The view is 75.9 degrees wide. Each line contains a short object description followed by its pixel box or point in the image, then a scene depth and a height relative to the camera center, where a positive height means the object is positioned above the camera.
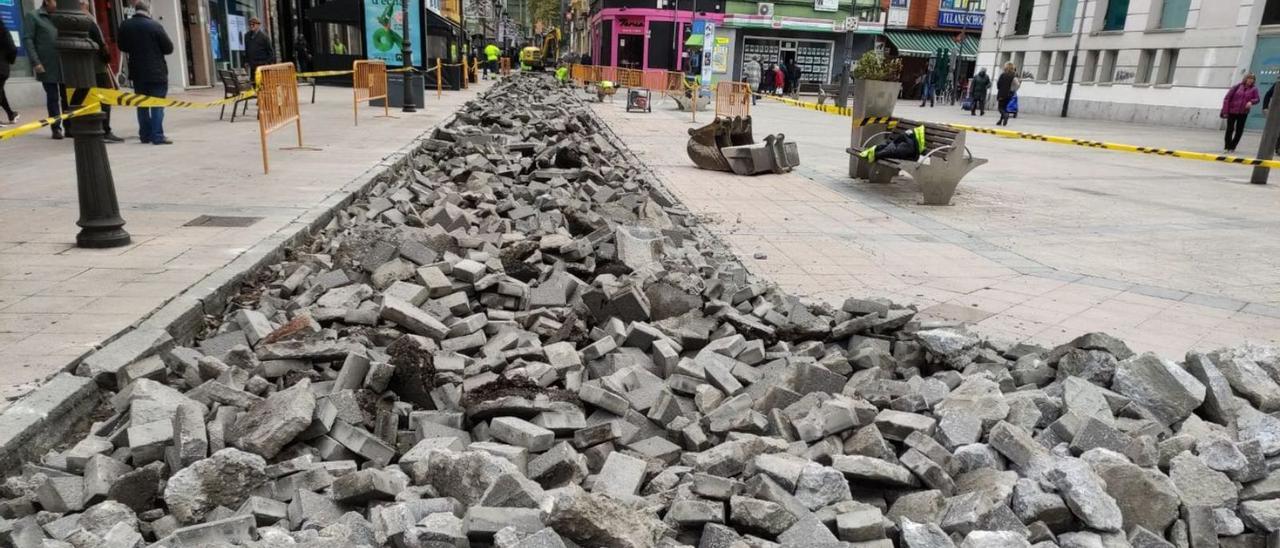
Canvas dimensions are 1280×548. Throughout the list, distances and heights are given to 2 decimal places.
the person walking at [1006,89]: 24.98 -0.38
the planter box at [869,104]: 11.62 -0.47
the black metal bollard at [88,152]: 5.37 -0.77
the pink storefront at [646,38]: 51.62 +1.37
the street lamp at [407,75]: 18.86 -0.57
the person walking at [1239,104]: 17.34 -0.35
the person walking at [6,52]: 11.48 -0.29
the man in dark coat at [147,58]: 11.05 -0.27
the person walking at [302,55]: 28.64 -0.37
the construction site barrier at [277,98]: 9.88 -0.69
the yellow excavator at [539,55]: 52.09 +0.01
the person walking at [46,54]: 11.24 -0.28
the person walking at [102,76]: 5.44 -0.34
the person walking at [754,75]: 37.53 -0.45
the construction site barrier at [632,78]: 35.56 -0.79
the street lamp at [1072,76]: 30.70 +0.12
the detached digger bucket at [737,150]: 11.95 -1.23
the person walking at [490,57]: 46.62 -0.22
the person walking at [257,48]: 16.75 -0.11
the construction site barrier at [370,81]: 17.39 -0.70
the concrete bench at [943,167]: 9.61 -1.09
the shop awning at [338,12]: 26.44 +1.06
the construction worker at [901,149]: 10.45 -0.96
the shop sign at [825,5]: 49.06 +3.64
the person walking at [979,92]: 30.55 -0.62
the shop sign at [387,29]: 23.06 +0.52
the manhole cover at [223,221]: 6.56 -1.42
